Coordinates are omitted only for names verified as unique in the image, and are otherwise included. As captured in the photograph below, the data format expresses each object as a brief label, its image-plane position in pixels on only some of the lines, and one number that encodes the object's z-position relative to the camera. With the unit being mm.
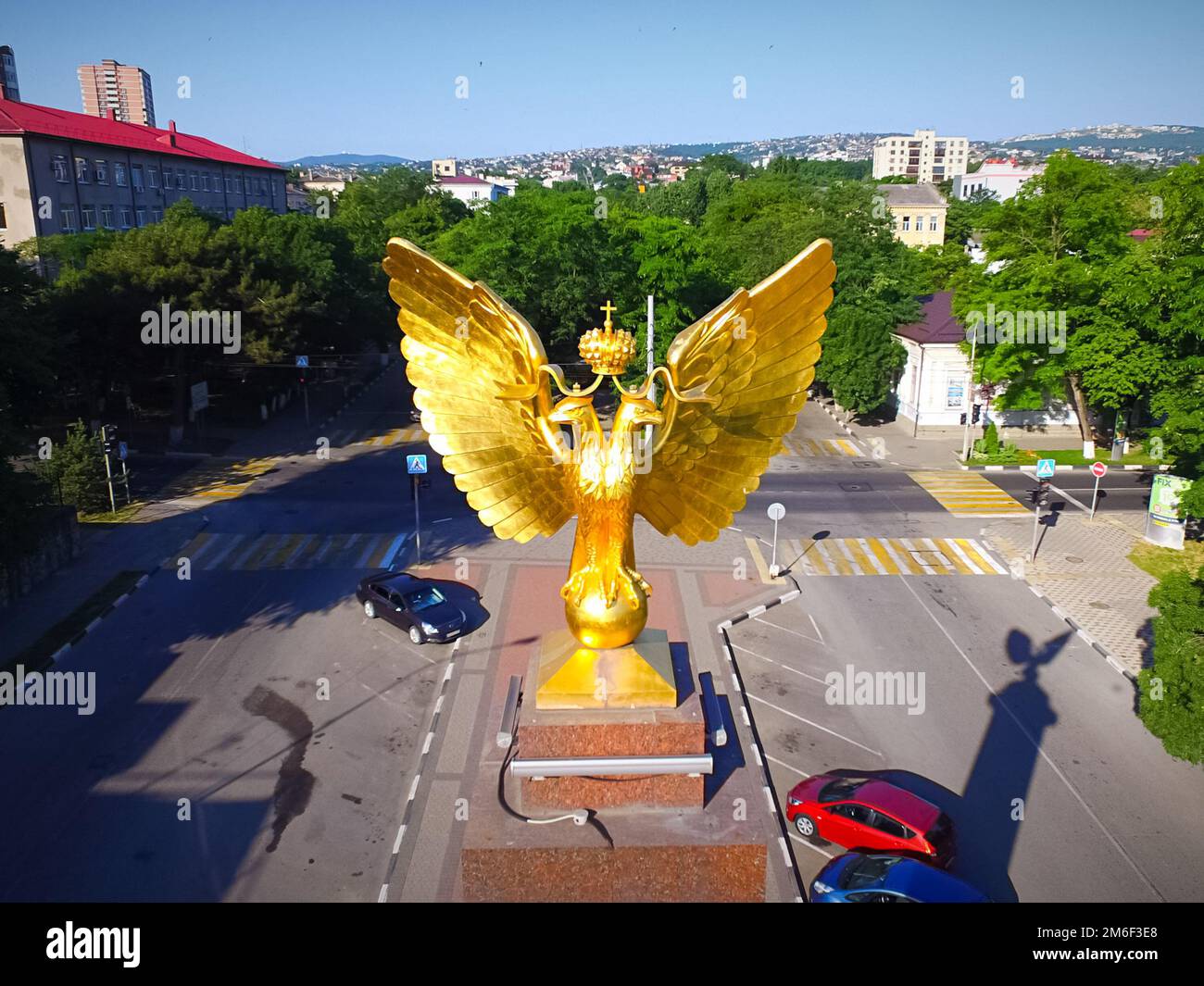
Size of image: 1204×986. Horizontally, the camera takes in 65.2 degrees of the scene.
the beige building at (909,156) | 183875
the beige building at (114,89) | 85438
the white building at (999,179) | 164500
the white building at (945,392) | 41438
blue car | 12867
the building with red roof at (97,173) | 49500
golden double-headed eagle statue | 11492
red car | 14516
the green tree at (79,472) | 30359
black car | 22141
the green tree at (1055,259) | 35125
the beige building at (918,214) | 92188
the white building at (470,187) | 152250
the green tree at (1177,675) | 14266
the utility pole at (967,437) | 37594
